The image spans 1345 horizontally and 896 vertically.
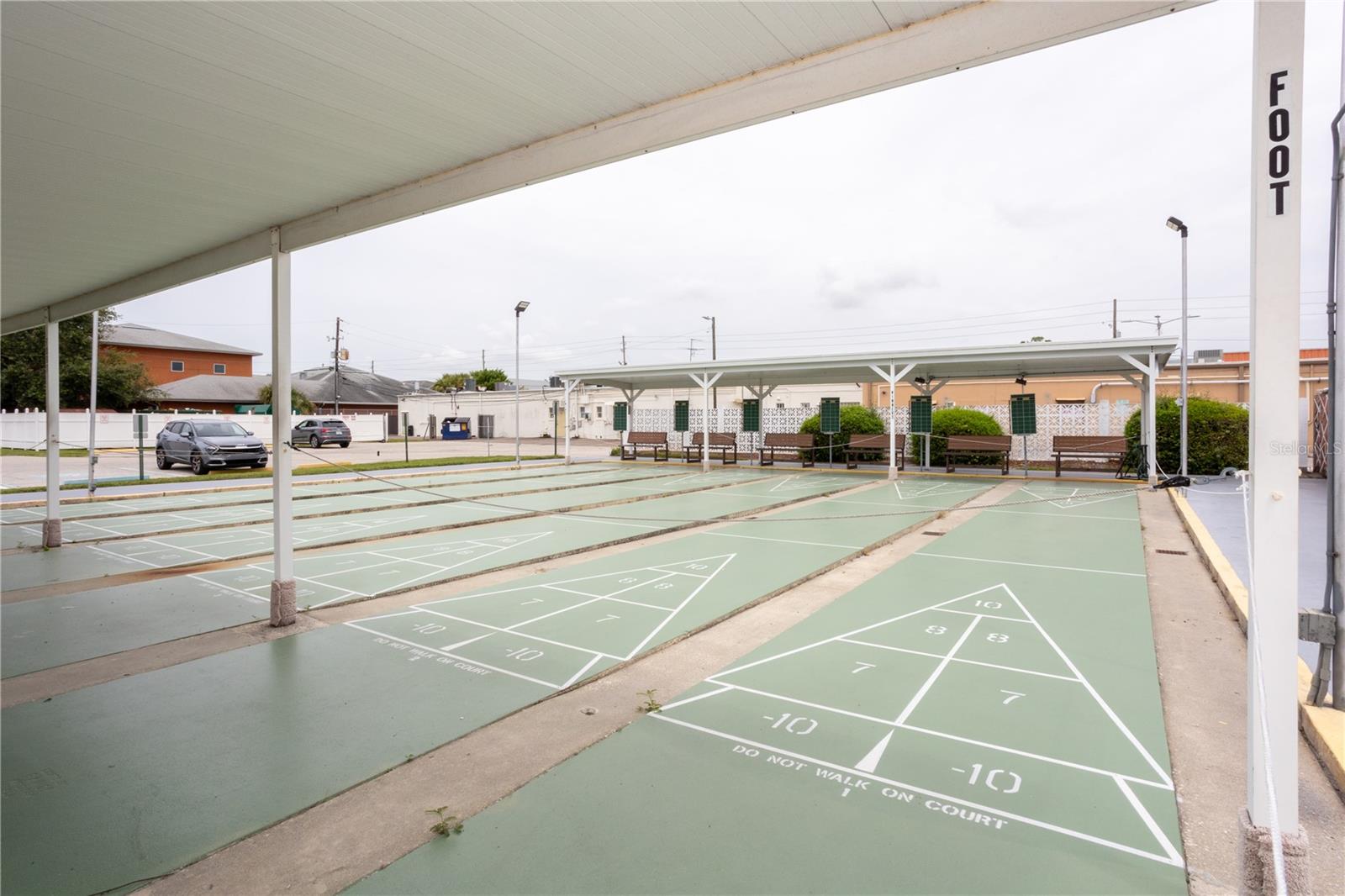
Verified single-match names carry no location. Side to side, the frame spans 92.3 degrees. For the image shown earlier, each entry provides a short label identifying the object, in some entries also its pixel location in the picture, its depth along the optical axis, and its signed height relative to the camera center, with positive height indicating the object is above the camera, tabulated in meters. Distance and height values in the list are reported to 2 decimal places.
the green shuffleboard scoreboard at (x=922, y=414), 18.41 +0.90
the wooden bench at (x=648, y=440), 24.22 +0.20
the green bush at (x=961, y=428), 19.33 +0.55
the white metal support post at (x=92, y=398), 13.45 +0.96
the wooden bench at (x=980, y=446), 17.97 -0.01
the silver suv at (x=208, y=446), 18.88 -0.07
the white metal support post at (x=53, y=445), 8.62 -0.03
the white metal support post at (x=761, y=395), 21.74 +1.83
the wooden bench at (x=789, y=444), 21.38 +0.05
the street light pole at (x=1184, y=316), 13.35 +2.74
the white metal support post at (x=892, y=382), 17.19 +1.69
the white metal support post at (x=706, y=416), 20.56 +0.93
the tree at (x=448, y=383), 68.12 +6.63
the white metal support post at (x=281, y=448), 5.36 -0.03
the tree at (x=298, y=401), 42.38 +2.87
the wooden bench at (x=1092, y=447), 16.39 -0.03
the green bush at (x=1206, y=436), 16.30 +0.26
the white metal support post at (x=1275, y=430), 2.04 +0.05
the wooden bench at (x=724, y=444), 22.58 +0.05
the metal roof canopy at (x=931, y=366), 14.58 +2.25
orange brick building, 44.53 +6.57
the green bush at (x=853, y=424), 21.50 +0.70
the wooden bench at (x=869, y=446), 20.02 -0.03
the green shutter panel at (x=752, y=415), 22.41 +1.05
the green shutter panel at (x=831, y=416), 20.03 +0.92
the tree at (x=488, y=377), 70.44 +7.45
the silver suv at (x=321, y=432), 30.34 +0.57
